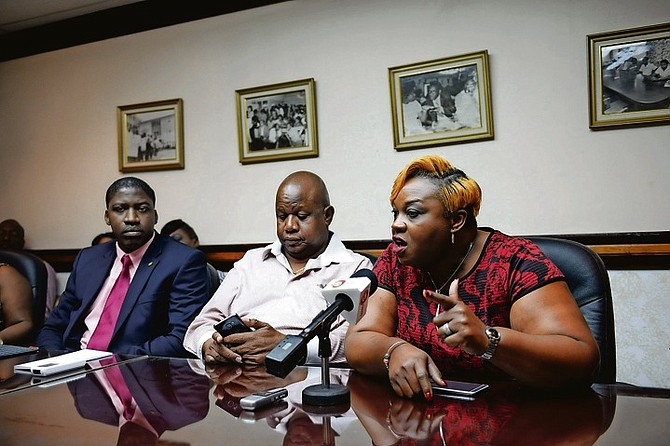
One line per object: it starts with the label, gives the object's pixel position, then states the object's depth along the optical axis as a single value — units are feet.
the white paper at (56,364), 5.90
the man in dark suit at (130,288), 8.75
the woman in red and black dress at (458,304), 4.45
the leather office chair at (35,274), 10.44
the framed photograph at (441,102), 10.64
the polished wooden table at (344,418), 3.65
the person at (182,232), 12.80
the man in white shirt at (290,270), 7.93
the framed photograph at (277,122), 12.16
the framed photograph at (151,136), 13.47
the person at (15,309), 10.02
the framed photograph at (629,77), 9.50
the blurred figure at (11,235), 14.90
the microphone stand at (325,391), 4.31
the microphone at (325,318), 3.93
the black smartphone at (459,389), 4.47
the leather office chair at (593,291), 5.58
